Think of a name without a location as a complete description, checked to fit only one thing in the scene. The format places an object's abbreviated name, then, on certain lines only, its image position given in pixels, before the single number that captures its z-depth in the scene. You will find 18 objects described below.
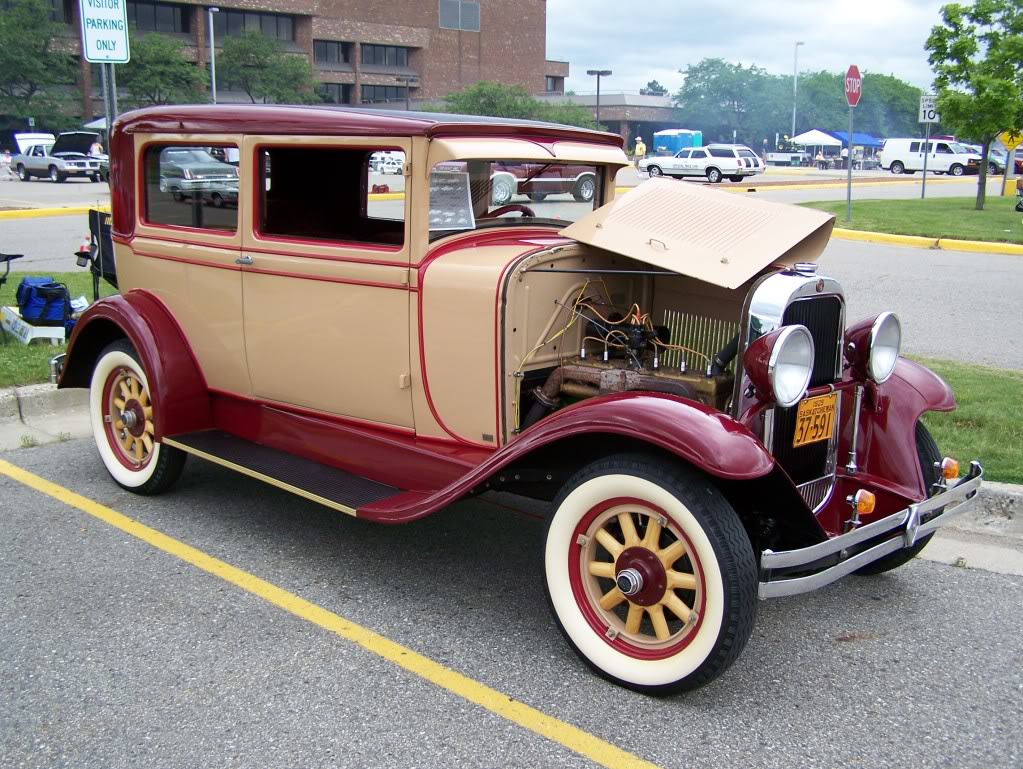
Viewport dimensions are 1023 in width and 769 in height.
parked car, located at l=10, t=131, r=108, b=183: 31.22
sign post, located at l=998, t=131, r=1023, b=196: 19.50
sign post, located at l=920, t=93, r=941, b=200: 20.61
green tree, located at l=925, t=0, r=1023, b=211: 18.61
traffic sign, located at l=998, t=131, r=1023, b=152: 19.48
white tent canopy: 56.75
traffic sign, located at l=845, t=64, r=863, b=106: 14.69
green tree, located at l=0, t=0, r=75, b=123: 44.41
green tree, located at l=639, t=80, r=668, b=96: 104.82
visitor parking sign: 6.55
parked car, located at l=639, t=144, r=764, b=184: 35.44
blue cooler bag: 6.86
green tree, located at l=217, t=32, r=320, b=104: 50.56
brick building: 53.28
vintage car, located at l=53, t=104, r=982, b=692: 2.97
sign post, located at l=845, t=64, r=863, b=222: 14.67
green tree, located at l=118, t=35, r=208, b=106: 45.09
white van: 43.78
